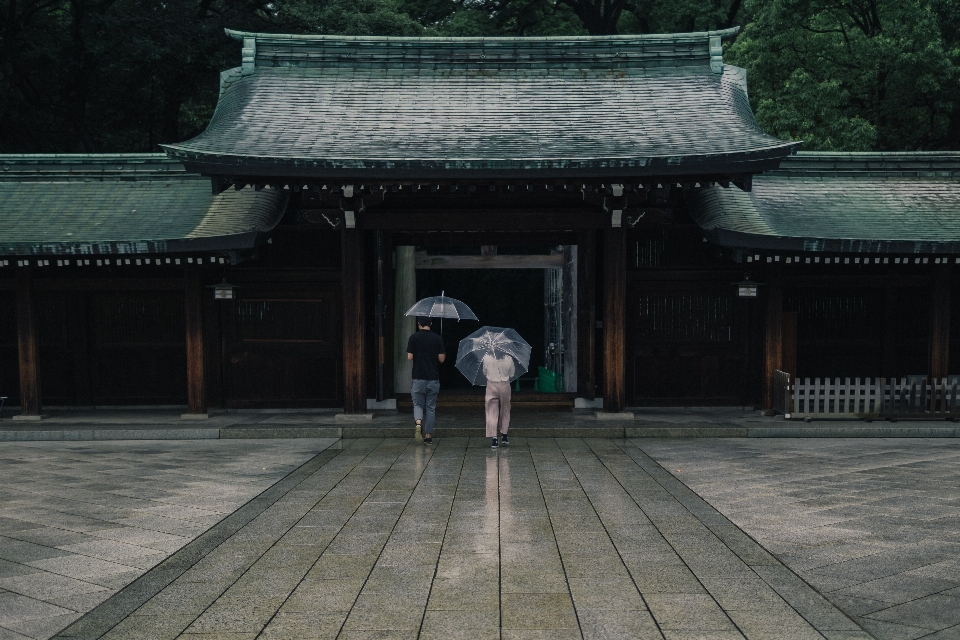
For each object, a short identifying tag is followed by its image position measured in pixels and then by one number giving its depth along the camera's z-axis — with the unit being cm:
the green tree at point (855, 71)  2267
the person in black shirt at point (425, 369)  1255
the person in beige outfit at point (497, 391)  1196
